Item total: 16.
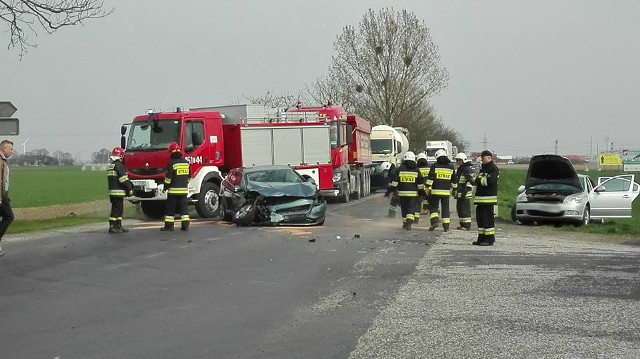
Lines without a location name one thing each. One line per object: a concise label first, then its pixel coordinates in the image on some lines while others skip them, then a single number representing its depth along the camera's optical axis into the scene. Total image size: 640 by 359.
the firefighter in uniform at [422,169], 17.88
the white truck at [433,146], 50.50
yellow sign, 79.38
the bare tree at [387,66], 54.94
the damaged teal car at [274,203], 17.08
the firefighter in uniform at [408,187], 17.19
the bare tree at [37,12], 18.56
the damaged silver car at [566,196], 19.61
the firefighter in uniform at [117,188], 15.94
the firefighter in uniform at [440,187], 16.95
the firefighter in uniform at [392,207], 19.96
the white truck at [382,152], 37.25
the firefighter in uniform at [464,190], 17.09
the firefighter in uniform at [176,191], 16.31
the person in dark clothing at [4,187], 12.23
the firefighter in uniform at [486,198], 13.91
